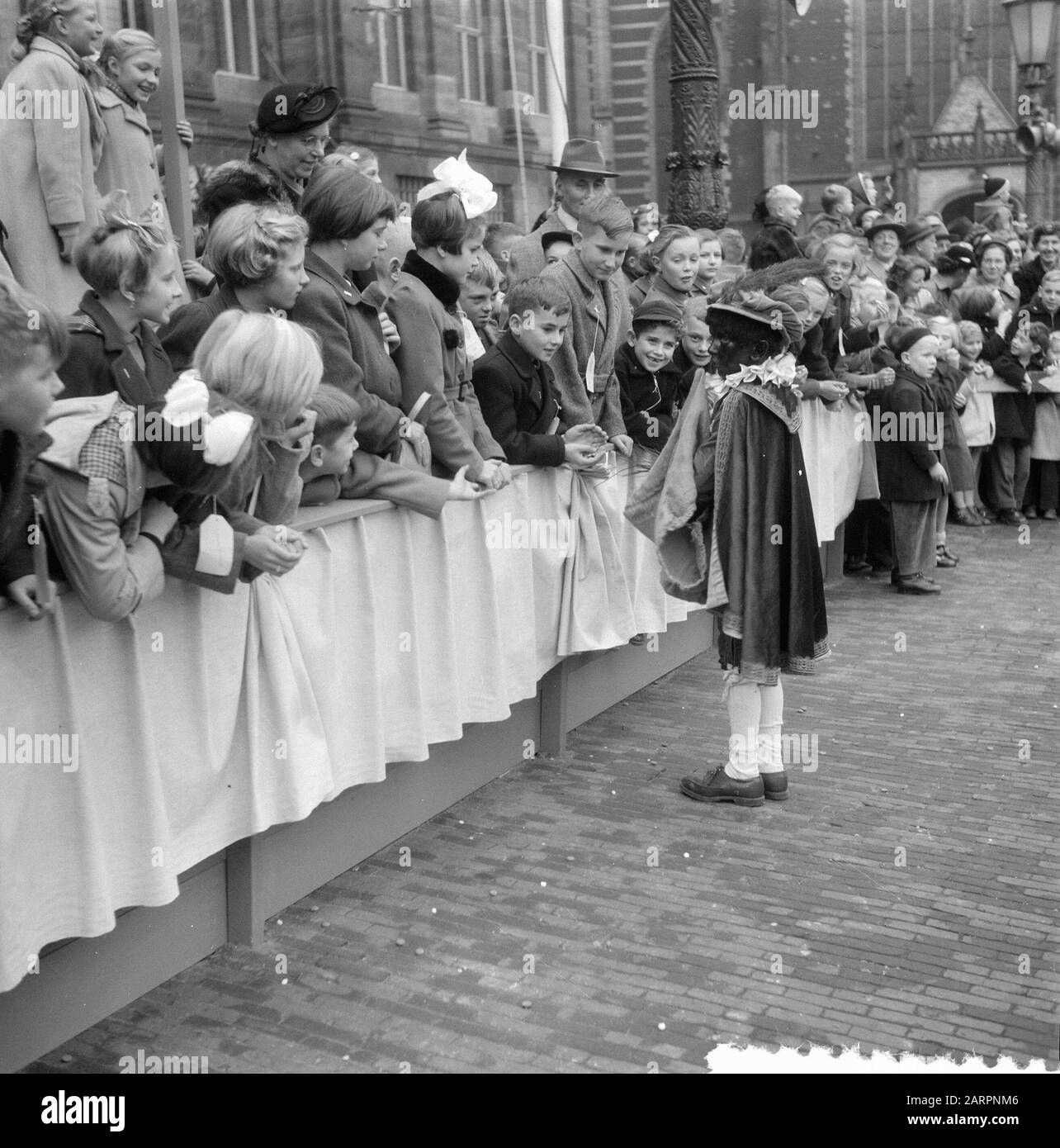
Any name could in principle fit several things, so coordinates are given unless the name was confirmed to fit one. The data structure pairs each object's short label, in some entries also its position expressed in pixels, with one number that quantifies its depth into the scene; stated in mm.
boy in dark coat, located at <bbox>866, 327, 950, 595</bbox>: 9734
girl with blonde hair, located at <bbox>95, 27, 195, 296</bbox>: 6320
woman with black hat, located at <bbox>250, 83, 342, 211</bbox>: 5852
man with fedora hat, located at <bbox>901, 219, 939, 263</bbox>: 14234
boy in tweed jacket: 6652
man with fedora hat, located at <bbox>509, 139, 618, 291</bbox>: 8258
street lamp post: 14148
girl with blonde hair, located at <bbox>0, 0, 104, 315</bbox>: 5883
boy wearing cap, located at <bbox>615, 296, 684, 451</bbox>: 7035
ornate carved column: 8898
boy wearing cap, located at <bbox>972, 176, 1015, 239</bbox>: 15609
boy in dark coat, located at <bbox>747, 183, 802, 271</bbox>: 10227
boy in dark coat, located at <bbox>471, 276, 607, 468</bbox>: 5941
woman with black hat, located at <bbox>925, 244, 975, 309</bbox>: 13719
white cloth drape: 3637
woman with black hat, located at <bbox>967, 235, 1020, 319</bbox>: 13141
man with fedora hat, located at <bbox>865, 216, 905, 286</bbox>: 12405
